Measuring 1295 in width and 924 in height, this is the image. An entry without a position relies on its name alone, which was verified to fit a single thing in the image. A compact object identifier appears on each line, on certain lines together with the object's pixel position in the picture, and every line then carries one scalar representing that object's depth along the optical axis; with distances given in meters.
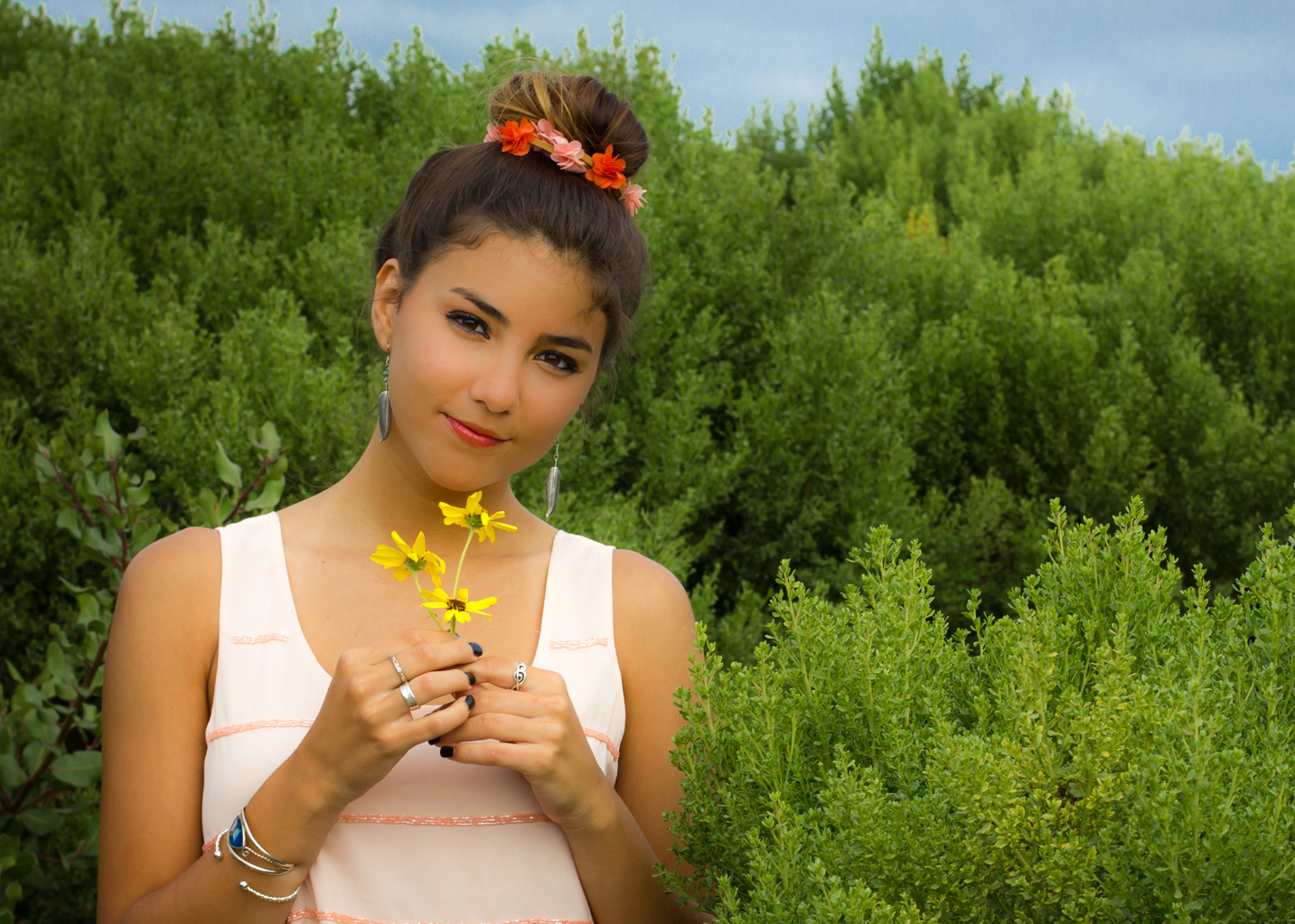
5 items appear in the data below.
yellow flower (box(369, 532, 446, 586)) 1.20
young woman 1.21
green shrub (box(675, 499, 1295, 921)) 1.09
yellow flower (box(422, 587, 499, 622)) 1.19
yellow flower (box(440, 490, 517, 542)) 1.22
